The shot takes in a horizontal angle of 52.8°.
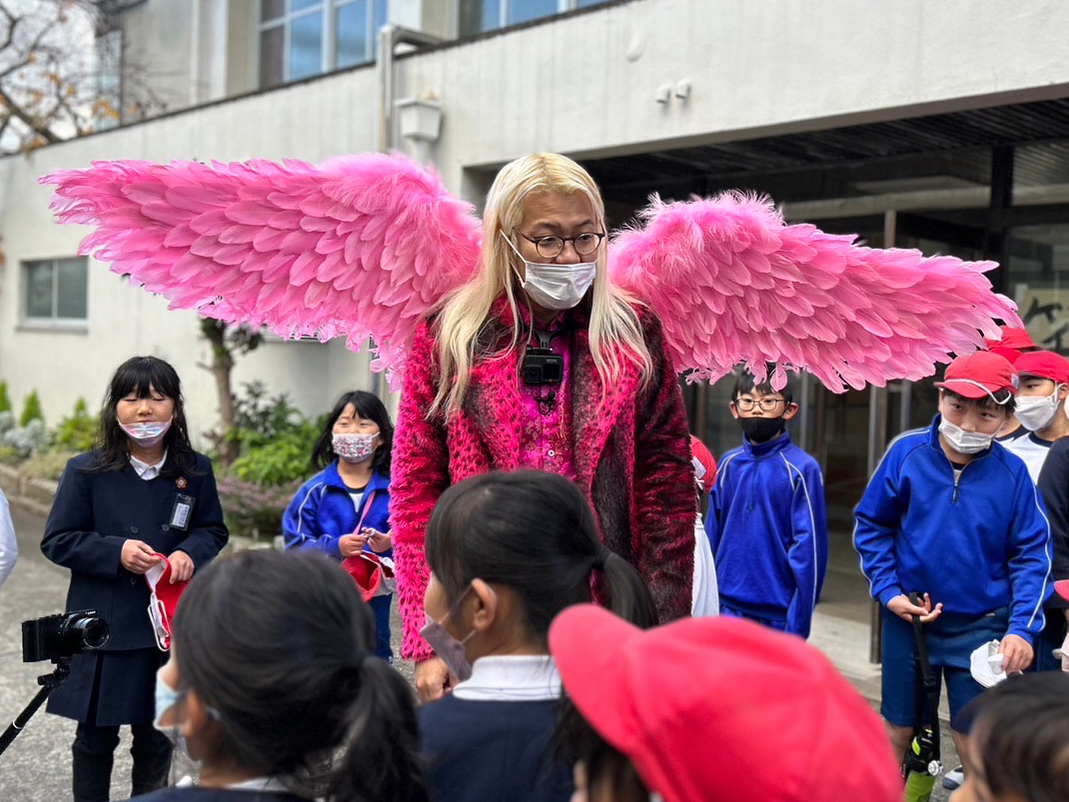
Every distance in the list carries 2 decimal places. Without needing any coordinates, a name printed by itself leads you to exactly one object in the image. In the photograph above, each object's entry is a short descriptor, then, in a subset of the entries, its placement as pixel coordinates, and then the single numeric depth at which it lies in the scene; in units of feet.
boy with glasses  13.84
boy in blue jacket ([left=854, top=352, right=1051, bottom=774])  11.18
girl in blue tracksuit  14.12
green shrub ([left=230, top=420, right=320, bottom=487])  28.27
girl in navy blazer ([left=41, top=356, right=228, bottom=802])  10.96
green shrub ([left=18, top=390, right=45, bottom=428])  46.21
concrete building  17.74
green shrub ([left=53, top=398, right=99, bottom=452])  38.93
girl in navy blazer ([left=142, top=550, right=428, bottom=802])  4.78
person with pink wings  7.63
